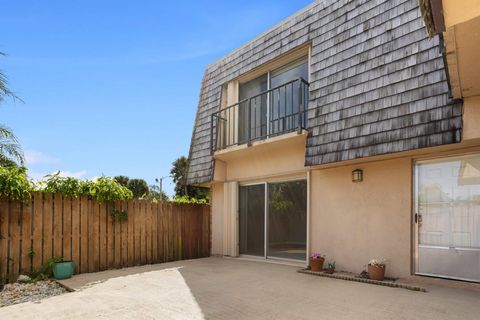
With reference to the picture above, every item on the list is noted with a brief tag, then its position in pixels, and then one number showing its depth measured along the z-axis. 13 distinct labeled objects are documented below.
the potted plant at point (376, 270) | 5.39
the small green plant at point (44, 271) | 5.93
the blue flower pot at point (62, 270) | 5.98
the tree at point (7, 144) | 7.45
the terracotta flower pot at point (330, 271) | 6.06
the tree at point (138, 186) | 28.52
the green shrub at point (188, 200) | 9.18
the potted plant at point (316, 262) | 6.25
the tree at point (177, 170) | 28.87
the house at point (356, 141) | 4.87
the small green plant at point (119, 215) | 7.28
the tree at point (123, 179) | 28.13
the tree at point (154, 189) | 27.76
